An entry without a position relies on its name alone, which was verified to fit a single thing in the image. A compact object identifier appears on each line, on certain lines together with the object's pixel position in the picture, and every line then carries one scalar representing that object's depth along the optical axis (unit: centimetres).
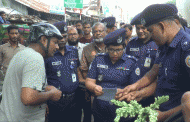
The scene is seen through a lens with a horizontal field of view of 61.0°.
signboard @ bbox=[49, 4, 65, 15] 1370
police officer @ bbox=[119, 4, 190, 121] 128
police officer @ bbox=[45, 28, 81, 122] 298
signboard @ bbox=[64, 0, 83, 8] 1140
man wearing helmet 153
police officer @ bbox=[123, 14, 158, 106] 258
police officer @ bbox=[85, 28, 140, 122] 241
